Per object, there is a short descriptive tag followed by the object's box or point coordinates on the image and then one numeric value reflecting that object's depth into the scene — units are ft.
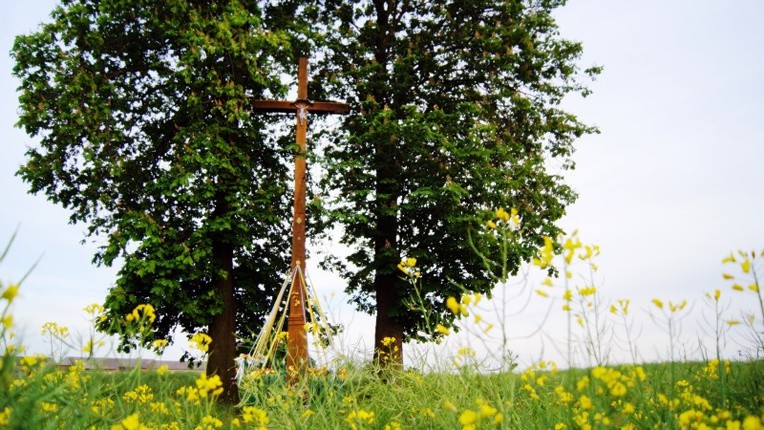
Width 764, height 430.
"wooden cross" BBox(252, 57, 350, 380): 30.27
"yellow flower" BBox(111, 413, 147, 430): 6.75
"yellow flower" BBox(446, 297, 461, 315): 8.13
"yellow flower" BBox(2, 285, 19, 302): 4.96
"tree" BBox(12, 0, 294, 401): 37.24
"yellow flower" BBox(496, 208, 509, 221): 8.79
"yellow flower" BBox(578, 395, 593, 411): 7.45
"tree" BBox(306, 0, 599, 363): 40.68
